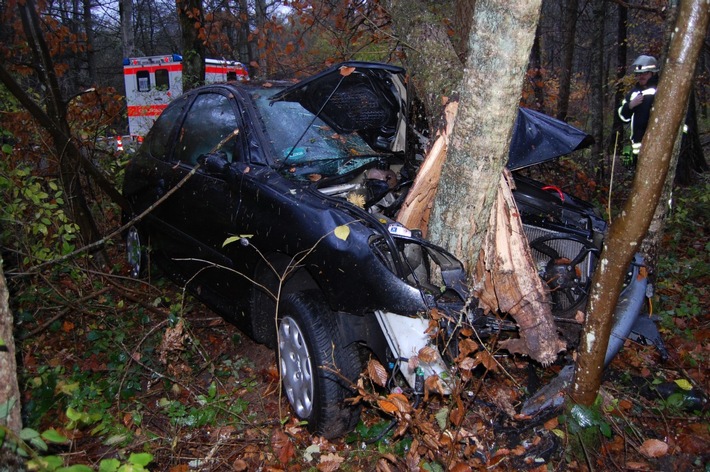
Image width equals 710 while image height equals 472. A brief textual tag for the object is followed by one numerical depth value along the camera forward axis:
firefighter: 6.70
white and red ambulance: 11.74
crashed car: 2.73
